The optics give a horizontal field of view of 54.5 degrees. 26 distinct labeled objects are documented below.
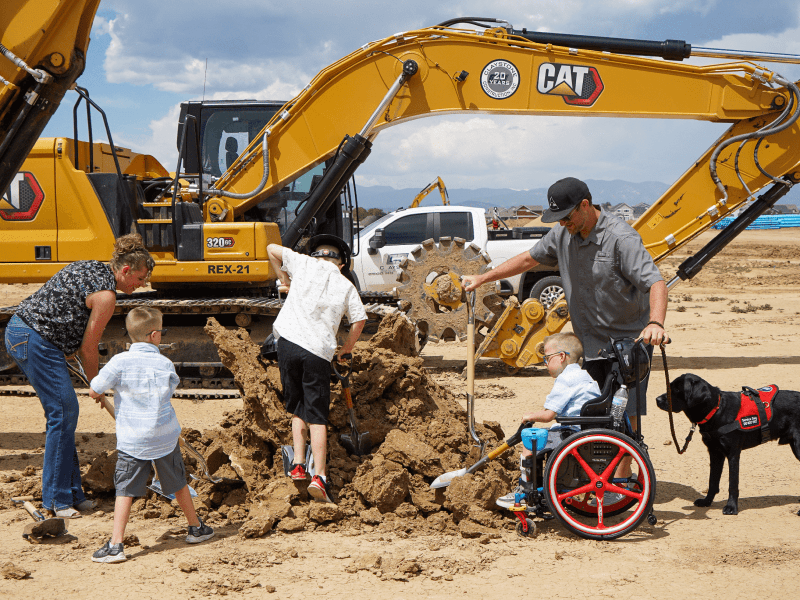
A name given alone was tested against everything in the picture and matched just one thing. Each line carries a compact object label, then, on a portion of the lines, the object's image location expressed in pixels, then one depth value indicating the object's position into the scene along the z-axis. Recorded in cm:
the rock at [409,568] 396
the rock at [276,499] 468
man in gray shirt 452
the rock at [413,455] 502
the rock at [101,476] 523
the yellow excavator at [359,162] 817
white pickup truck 1259
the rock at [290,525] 457
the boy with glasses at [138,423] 416
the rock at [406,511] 475
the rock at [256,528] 447
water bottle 431
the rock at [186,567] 400
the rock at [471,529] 446
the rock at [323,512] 465
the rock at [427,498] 482
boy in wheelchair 446
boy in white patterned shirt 478
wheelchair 429
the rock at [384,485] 474
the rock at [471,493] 461
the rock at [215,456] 534
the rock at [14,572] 396
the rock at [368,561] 403
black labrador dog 498
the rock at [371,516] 470
